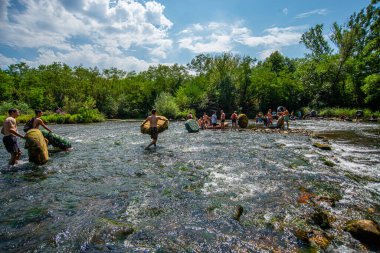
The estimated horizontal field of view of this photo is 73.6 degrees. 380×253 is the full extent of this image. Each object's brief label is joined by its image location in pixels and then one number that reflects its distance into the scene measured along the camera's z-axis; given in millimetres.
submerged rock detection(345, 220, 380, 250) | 4750
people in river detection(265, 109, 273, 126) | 28609
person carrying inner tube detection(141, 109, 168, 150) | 15383
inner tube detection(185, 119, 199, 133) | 24344
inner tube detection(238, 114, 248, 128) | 28320
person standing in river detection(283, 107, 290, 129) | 26527
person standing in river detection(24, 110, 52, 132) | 12153
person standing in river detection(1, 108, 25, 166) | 10740
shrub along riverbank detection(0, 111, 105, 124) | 38862
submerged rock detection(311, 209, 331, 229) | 5450
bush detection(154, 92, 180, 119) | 45812
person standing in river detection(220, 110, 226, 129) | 27078
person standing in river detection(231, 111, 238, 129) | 27922
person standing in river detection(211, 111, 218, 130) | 28547
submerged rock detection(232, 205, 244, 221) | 5930
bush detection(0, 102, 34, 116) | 43469
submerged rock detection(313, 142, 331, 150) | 14317
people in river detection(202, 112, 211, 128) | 28575
